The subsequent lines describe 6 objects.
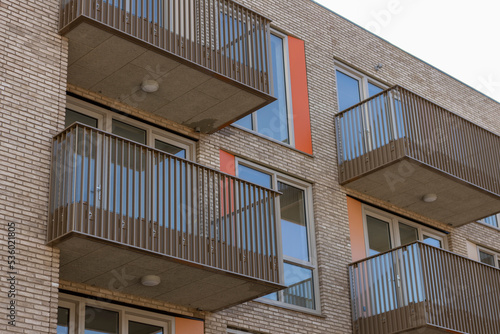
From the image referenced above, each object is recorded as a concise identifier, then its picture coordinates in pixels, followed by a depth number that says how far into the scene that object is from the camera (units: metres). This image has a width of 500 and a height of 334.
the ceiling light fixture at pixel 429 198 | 19.14
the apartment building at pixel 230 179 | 12.08
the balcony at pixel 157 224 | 11.85
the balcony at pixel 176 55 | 13.42
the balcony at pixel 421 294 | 15.98
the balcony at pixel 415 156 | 17.91
